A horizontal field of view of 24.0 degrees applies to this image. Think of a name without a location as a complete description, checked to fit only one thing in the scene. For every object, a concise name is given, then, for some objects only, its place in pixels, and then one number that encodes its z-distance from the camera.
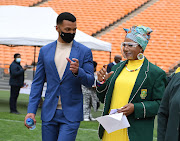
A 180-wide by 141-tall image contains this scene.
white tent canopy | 12.53
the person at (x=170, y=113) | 2.73
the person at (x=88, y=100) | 11.23
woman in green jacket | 3.91
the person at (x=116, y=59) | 12.34
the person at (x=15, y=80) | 12.11
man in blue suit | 4.17
